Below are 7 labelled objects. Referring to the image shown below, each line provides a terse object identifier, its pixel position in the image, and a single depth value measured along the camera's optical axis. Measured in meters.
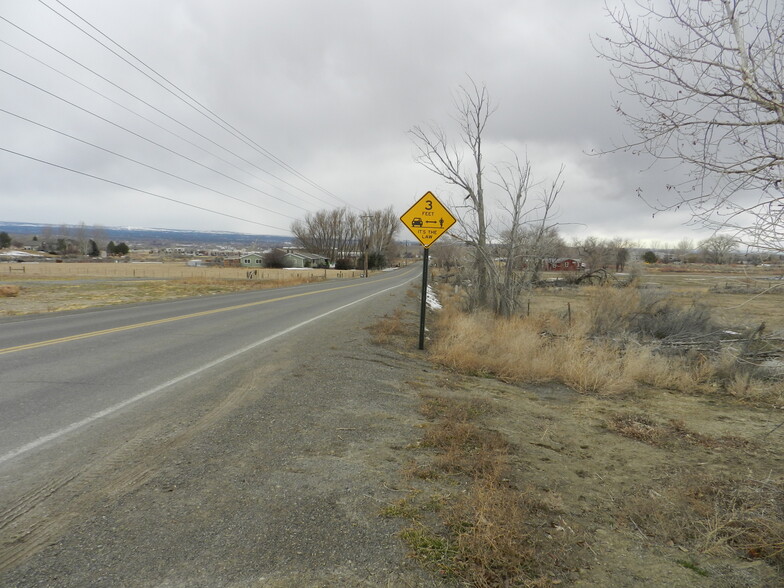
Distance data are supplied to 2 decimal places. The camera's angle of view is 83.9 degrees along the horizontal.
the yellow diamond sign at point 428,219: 8.93
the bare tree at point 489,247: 14.14
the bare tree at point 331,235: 119.62
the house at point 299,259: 103.75
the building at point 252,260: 113.50
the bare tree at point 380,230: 110.23
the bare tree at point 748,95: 3.03
